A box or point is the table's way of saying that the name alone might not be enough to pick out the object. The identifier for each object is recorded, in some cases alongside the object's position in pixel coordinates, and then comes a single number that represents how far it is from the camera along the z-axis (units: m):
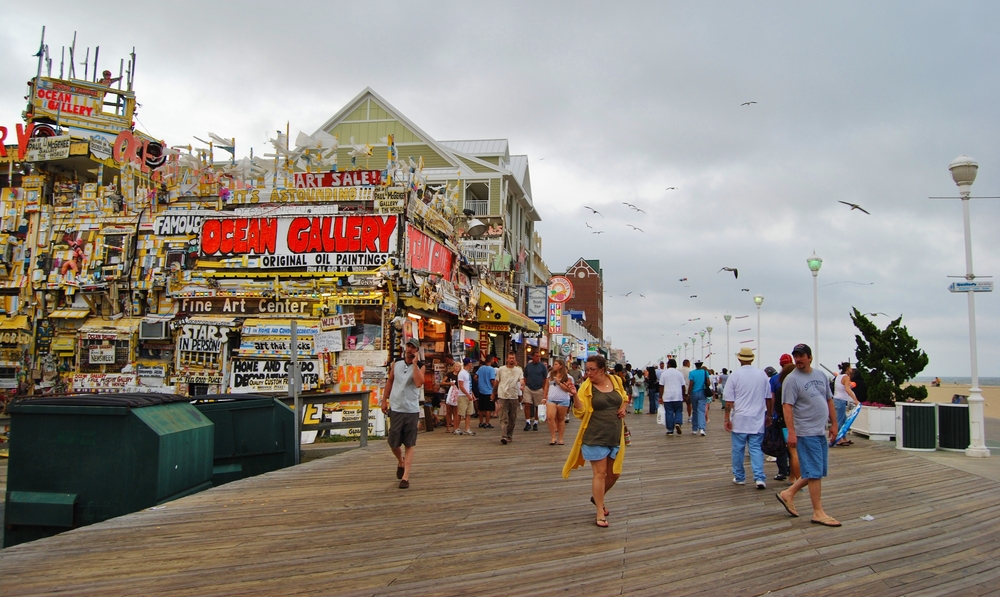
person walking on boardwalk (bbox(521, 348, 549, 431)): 15.55
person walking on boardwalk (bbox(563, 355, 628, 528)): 6.64
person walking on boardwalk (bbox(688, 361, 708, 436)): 15.27
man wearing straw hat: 8.87
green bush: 15.45
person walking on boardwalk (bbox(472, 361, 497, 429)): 17.17
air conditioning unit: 17.30
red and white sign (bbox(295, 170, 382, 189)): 17.28
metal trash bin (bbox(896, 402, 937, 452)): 12.86
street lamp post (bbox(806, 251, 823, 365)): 21.28
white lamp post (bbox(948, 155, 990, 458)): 12.12
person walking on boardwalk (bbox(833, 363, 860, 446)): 14.04
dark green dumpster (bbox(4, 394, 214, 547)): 7.11
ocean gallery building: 16.47
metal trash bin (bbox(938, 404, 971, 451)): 12.64
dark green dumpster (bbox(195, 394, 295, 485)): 10.02
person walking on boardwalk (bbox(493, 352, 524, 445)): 13.66
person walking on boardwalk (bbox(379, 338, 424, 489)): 8.86
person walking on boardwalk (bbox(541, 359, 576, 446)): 13.24
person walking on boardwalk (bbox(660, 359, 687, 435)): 15.30
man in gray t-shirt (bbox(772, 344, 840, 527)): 6.68
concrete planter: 14.91
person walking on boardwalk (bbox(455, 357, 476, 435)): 15.31
